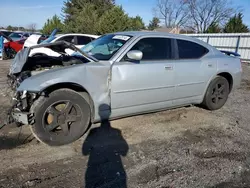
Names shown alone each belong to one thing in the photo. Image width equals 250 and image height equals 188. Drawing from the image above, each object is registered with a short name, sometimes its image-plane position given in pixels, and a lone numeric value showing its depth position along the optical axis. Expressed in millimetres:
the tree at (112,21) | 23484
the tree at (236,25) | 23734
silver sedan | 3176
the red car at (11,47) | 14164
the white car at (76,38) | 10000
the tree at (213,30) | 25144
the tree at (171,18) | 54734
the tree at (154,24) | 62334
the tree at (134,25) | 25534
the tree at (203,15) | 48406
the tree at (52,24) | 34500
